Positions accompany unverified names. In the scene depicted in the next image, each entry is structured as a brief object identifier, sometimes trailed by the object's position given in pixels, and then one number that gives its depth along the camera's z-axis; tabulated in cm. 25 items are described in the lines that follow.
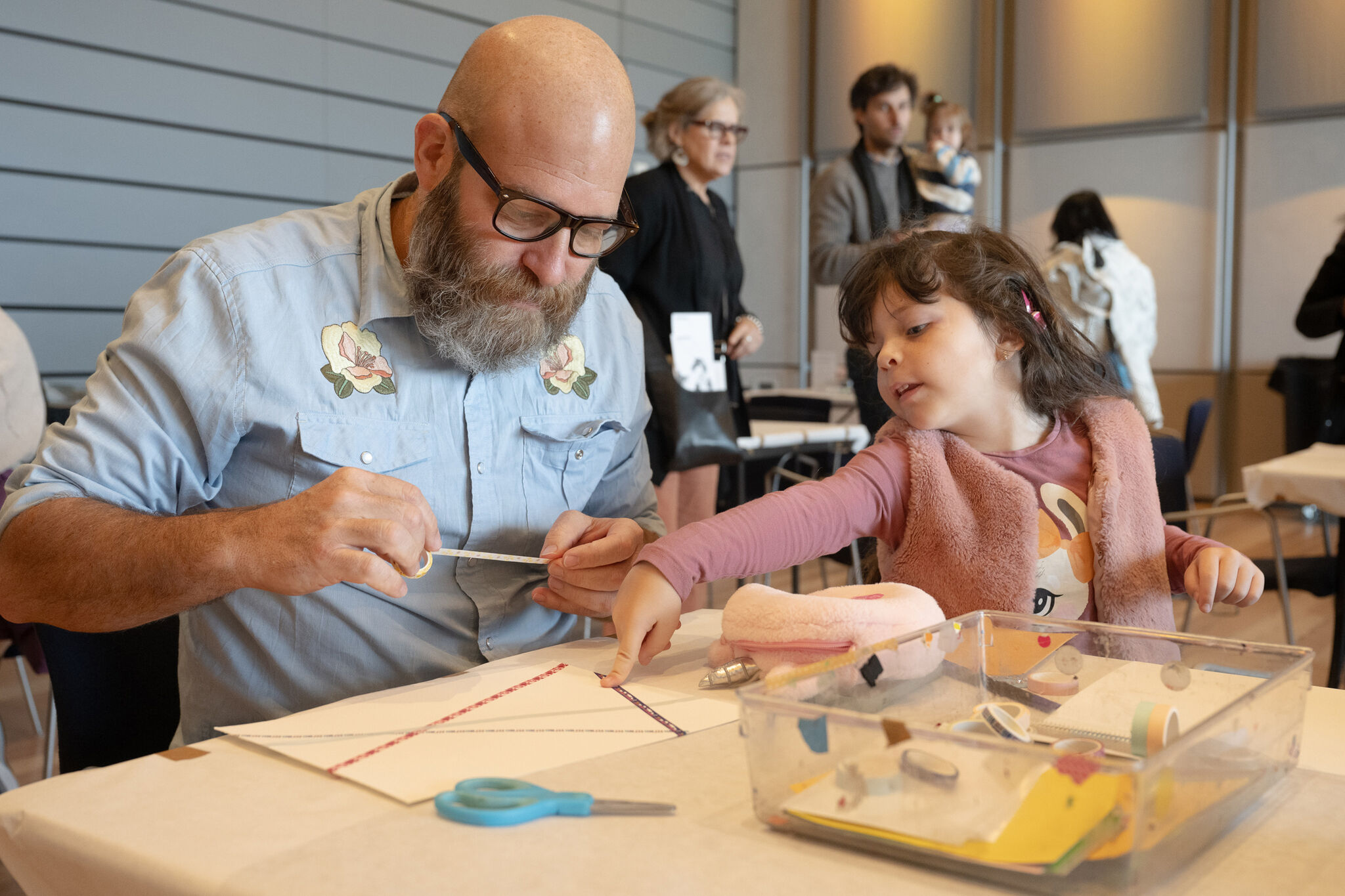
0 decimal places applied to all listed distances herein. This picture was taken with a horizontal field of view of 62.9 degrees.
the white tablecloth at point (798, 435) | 347
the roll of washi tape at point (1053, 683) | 85
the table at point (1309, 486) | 249
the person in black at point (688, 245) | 301
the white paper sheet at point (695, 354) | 294
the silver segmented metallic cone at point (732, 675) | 99
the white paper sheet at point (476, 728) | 77
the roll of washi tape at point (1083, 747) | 74
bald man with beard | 109
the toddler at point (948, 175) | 392
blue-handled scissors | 66
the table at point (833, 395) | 507
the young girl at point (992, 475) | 125
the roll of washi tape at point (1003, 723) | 77
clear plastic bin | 55
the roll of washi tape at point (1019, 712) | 81
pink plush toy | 92
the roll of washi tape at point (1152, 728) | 74
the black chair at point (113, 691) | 117
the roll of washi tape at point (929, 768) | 58
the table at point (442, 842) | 59
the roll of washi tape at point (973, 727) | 75
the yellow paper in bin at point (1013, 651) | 87
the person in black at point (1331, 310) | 392
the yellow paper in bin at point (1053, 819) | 54
